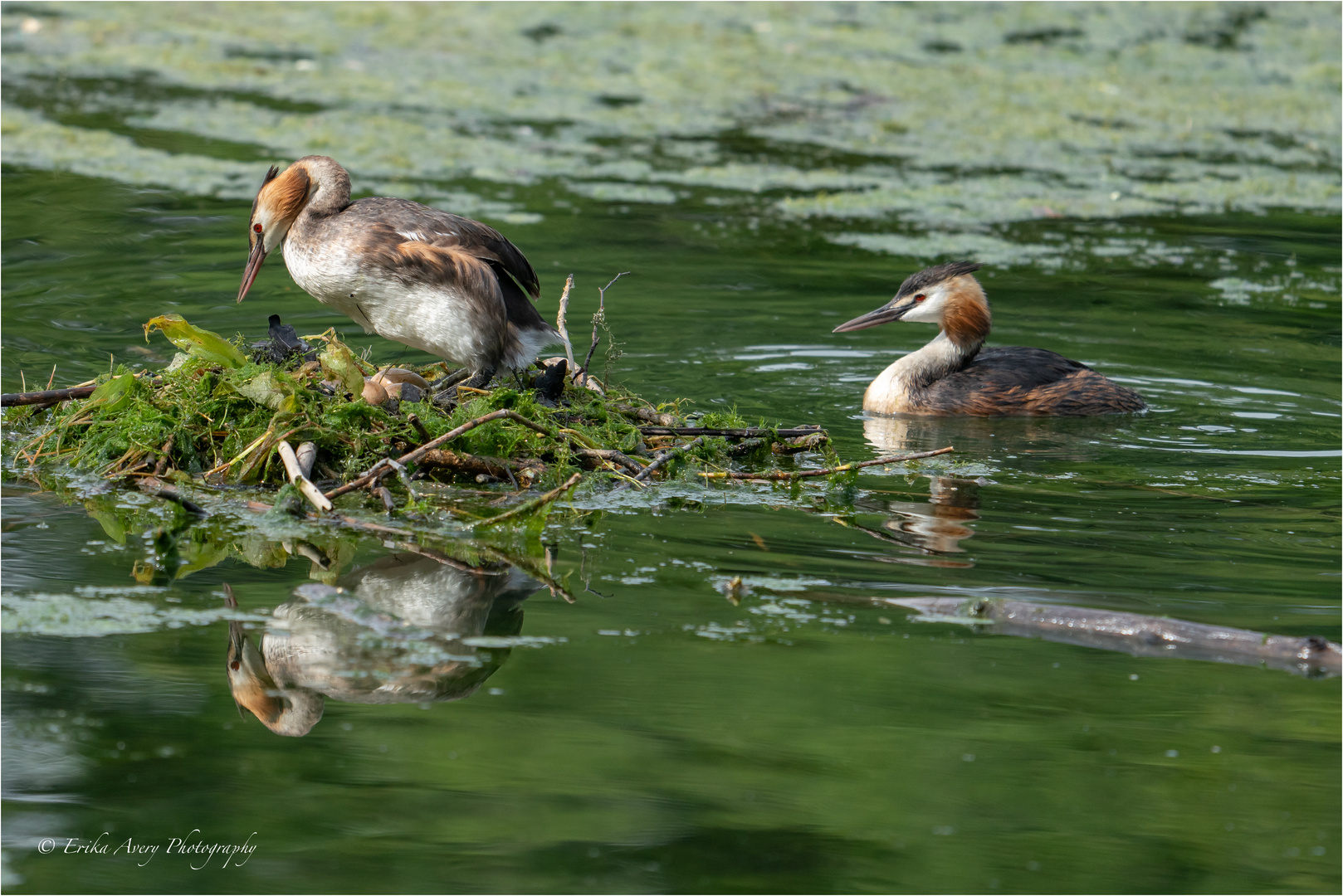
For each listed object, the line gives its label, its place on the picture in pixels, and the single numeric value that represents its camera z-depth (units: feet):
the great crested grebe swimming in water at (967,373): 54.39
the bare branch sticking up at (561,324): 43.34
